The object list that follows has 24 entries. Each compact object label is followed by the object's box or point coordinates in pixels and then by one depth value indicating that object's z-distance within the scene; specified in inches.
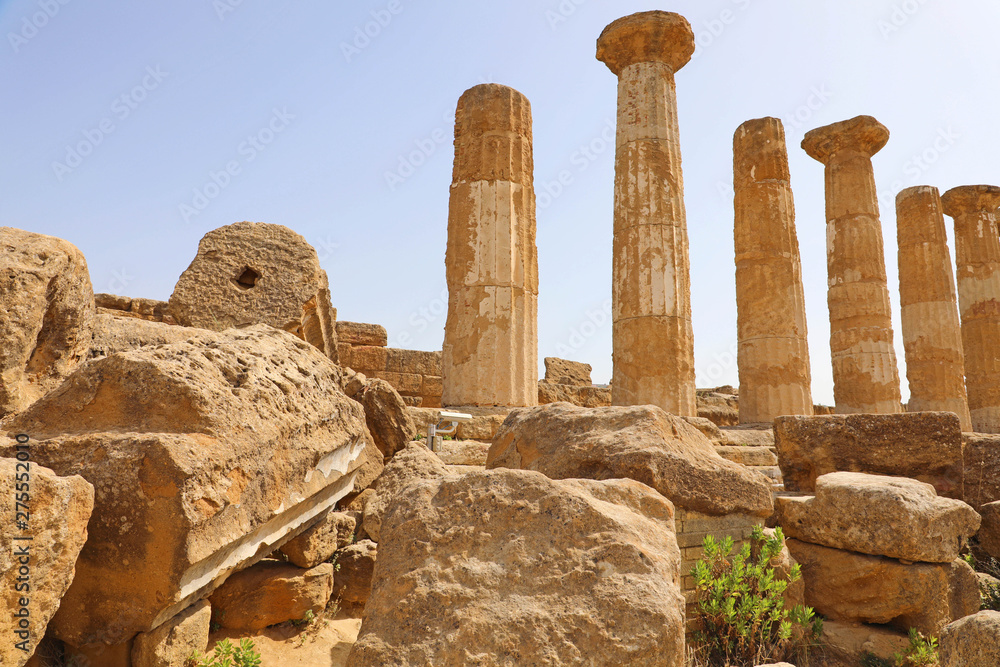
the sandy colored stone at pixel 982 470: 245.8
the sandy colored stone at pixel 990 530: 231.0
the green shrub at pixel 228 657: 122.3
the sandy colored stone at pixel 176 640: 113.0
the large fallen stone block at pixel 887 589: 179.2
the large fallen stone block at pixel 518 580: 97.9
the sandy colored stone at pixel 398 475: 172.2
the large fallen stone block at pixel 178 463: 111.1
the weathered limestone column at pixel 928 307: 650.2
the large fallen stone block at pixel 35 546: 92.2
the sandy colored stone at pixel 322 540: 154.2
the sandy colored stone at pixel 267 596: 142.6
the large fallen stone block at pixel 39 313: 144.3
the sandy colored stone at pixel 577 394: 500.3
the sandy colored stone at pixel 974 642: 104.9
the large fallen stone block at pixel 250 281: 229.3
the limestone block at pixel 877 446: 225.6
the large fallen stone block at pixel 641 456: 164.7
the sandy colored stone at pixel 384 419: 213.0
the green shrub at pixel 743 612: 152.5
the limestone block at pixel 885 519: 180.9
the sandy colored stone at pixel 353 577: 168.7
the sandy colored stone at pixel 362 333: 504.7
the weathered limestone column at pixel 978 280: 729.6
